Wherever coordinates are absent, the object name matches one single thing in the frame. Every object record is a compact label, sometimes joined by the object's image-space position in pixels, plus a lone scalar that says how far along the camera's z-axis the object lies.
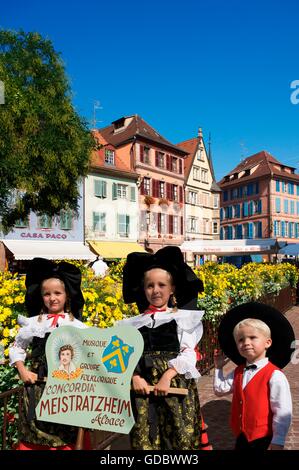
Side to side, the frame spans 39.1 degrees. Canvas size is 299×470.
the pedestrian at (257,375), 2.45
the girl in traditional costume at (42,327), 2.79
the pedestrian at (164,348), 2.65
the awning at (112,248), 27.44
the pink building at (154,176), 31.98
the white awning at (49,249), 23.20
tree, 15.02
